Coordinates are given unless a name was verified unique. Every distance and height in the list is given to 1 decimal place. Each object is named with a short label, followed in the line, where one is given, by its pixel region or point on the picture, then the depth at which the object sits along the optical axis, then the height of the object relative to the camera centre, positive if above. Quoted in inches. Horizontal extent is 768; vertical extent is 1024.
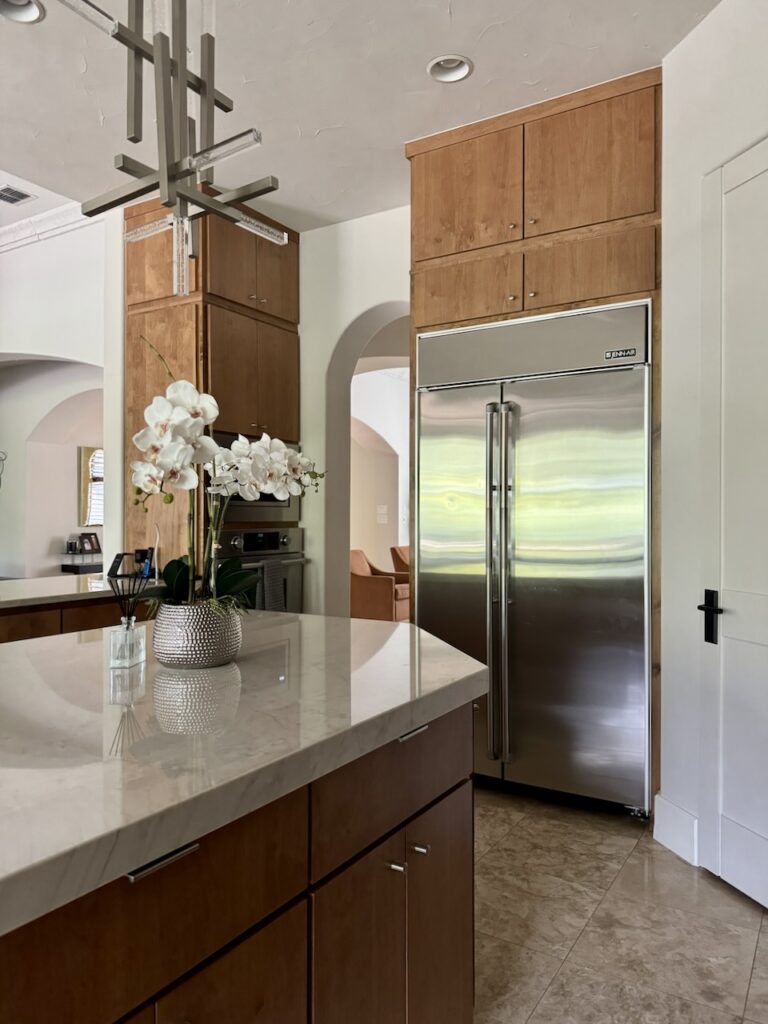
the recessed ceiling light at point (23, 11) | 102.7 +68.8
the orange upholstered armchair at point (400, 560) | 400.3 -24.9
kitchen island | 31.9 -17.1
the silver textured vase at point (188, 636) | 62.2 -10.2
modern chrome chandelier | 69.7 +34.9
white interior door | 94.2 -0.6
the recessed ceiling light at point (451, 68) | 116.0 +69.2
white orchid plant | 56.3 +3.5
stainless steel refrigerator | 118.6 -3.5
